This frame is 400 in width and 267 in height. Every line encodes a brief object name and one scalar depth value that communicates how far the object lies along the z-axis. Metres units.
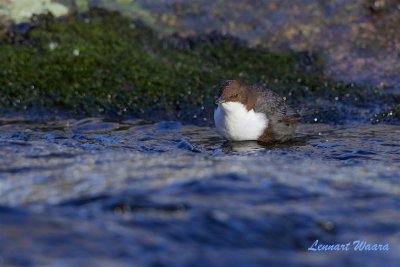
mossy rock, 18.22
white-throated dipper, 16.00
